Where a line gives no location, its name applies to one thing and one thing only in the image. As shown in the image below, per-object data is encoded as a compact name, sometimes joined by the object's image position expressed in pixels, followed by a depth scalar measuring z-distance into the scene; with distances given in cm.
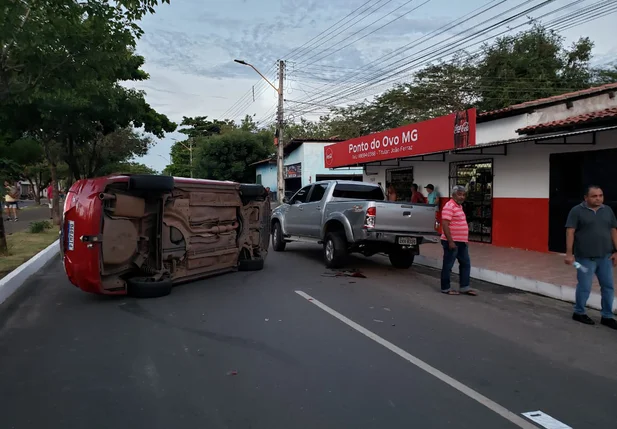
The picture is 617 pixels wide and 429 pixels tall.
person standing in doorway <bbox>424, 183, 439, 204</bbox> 1423
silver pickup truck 891
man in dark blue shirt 581
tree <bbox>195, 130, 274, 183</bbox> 4109
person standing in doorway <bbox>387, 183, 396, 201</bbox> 1459
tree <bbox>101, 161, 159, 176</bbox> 3269
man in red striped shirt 745
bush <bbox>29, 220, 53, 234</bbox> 1678
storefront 1023
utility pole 2508
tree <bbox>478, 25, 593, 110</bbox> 2527
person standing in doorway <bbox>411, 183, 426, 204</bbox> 1429
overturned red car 650
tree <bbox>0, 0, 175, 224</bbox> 665
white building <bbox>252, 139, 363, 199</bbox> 3159
